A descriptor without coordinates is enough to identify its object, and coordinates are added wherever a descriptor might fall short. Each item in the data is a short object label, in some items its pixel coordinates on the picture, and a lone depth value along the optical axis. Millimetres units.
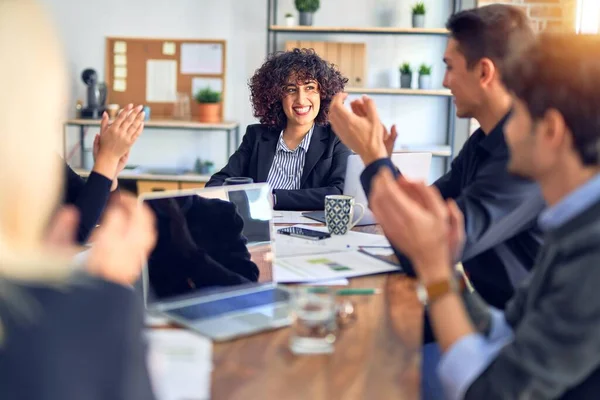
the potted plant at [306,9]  4812
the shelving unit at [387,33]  4758
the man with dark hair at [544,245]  974
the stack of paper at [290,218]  2324
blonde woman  736
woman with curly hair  3094
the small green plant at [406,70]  4836
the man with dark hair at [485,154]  1702
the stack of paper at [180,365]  1012
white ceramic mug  2107
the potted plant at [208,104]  4879
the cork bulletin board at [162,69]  5062
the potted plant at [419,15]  4766
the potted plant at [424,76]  4809
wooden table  1058
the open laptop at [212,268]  1341
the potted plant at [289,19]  4809
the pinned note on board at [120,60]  5102
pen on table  1539
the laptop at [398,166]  2314
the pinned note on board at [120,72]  5109
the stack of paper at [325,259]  1656
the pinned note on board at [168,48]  5066
